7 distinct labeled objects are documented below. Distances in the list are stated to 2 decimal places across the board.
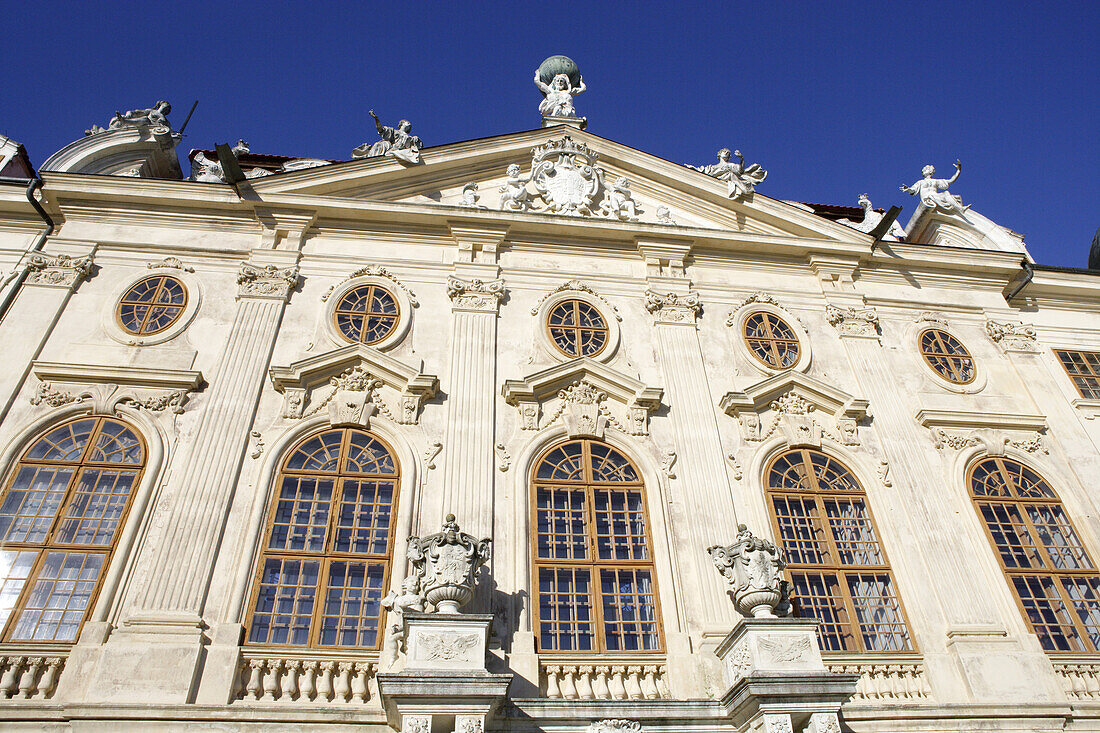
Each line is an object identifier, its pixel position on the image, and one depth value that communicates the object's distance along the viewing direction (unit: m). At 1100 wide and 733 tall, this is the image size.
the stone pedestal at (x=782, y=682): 9.10
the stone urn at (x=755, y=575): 10.04
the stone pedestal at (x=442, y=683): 8.63
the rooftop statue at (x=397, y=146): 15.97
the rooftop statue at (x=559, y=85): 18.58
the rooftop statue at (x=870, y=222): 18.67
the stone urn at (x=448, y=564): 9.64
